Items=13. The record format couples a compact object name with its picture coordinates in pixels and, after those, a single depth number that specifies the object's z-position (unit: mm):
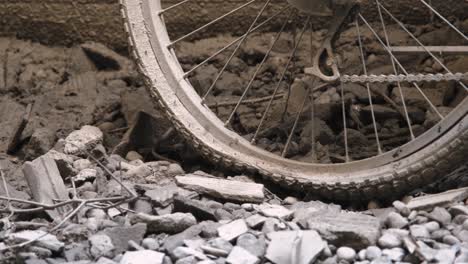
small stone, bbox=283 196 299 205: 2418
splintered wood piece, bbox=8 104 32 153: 2861
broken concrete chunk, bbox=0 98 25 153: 2887
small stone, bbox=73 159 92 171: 2531
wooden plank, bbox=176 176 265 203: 2346
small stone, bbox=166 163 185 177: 2557
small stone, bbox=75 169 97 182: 2457
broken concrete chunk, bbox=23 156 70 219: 2336
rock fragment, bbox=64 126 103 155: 2623
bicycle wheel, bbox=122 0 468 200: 2352
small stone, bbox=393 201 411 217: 2207
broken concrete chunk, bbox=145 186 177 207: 2260
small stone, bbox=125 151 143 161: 2721
